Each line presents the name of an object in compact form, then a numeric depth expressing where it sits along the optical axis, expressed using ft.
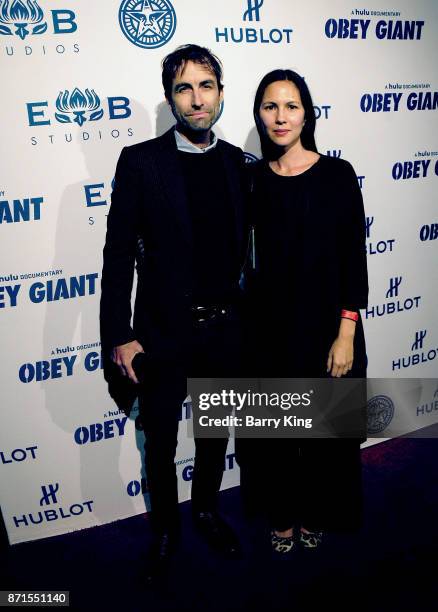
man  5.76
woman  5.73
